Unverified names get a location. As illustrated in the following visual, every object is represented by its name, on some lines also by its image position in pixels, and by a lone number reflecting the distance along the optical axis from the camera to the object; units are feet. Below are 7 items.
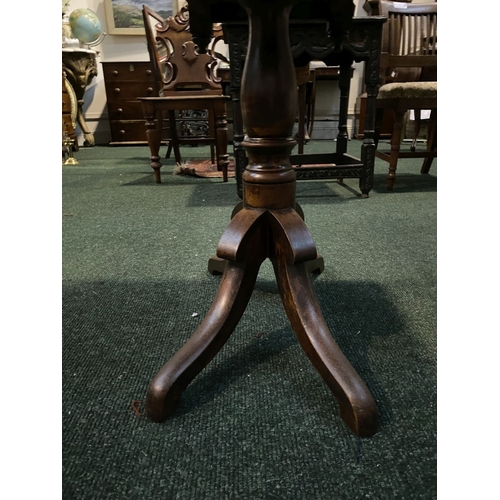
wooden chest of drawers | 12.47
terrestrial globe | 12.09
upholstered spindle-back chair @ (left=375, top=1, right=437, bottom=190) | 6.34
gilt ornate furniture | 11.45
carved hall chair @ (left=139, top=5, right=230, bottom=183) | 8.48
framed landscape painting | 13.30
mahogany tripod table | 1.94
